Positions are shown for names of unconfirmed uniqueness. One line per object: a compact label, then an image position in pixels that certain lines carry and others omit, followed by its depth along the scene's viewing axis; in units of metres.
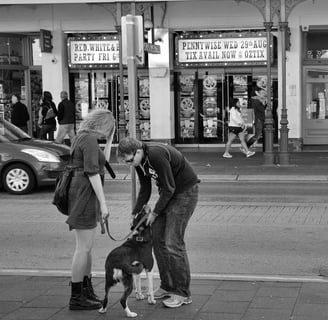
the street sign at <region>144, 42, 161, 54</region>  16.50
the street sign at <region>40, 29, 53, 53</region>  22.64
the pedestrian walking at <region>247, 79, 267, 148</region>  20.92
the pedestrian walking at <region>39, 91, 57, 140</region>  21.02
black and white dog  5.80
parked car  14.51
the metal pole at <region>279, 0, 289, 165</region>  18.77
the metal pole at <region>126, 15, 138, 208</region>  7.12
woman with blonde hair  5.93
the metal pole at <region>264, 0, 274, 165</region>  18.70
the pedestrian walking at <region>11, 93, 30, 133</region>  21.25
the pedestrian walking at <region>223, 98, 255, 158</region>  20.14
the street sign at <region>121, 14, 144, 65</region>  7.61
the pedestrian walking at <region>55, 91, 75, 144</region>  20.53
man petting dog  5.93
